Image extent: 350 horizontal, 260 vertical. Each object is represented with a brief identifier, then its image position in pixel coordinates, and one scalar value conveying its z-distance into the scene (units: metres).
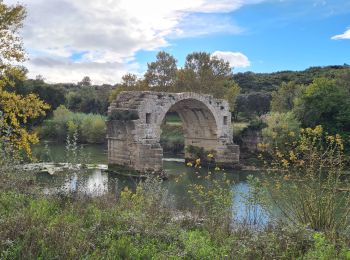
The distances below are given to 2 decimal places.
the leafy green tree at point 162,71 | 40.85
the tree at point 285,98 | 36.41
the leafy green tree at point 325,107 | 26.83
